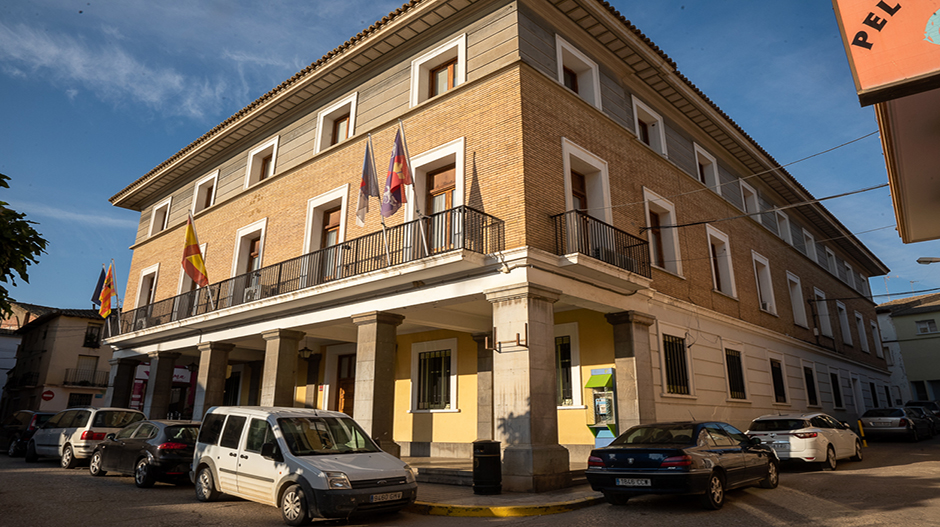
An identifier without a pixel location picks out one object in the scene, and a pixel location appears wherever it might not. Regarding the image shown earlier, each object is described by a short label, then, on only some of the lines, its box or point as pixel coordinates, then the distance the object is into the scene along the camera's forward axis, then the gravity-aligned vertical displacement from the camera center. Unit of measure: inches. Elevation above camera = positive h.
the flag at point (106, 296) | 895.7 +188.7
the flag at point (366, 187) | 531.5 +214.1
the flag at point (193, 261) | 716.0 +194.1
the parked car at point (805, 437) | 501.7 -11.6
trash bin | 391.2 -31.1
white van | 287.6 -23.7
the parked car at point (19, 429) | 684.1 -11.8
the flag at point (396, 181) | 504.1 +205.5
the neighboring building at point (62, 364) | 1513.3 +146.5
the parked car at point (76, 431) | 555.8 -11.5
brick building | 476.7 +171.5
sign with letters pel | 166.2 +109.7
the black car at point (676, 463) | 311.3 -22.4
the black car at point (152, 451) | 419.8 -23.1
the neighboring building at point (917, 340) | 1739.7 +253.1
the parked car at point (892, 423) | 831.1 +1.2
